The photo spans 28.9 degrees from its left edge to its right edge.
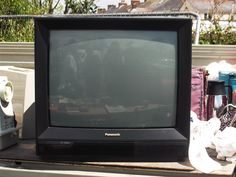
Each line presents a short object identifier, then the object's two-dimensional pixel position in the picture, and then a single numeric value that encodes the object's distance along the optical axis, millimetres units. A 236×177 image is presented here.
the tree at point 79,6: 9648
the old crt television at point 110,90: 1559
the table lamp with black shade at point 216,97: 1849
